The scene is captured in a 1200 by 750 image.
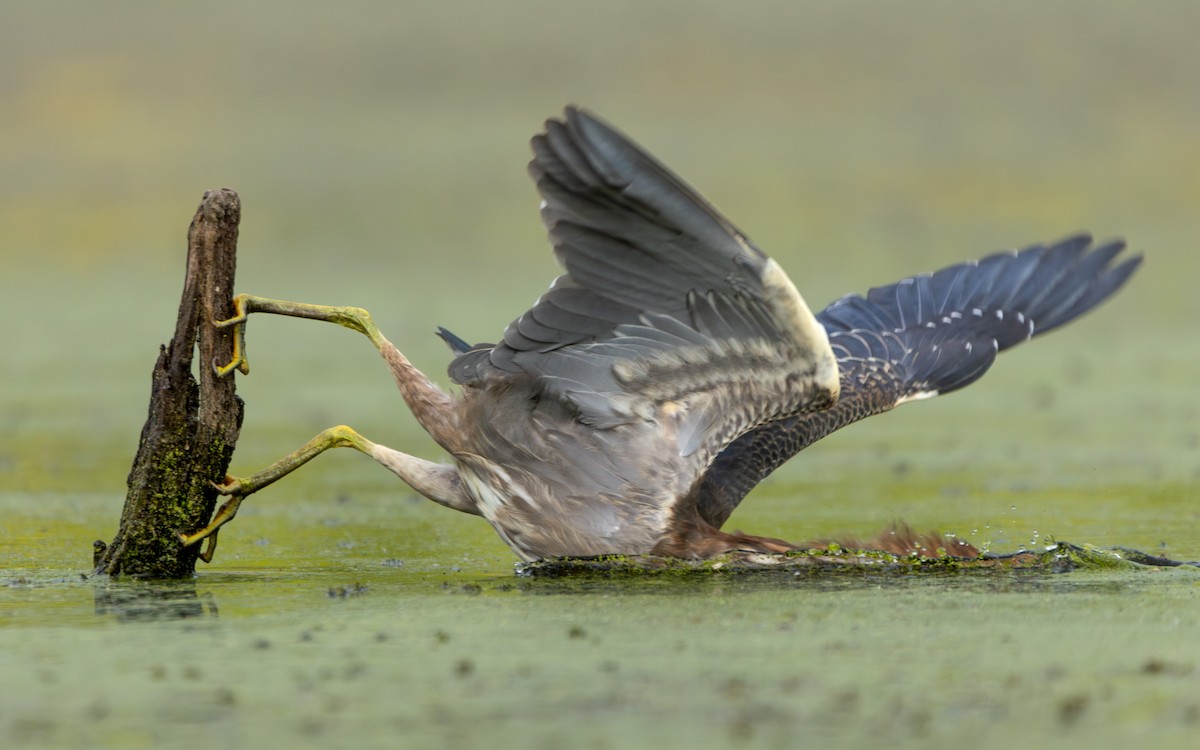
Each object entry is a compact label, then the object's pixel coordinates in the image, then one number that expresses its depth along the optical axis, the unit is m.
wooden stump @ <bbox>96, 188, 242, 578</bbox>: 15.02
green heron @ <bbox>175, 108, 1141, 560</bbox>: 13.48
